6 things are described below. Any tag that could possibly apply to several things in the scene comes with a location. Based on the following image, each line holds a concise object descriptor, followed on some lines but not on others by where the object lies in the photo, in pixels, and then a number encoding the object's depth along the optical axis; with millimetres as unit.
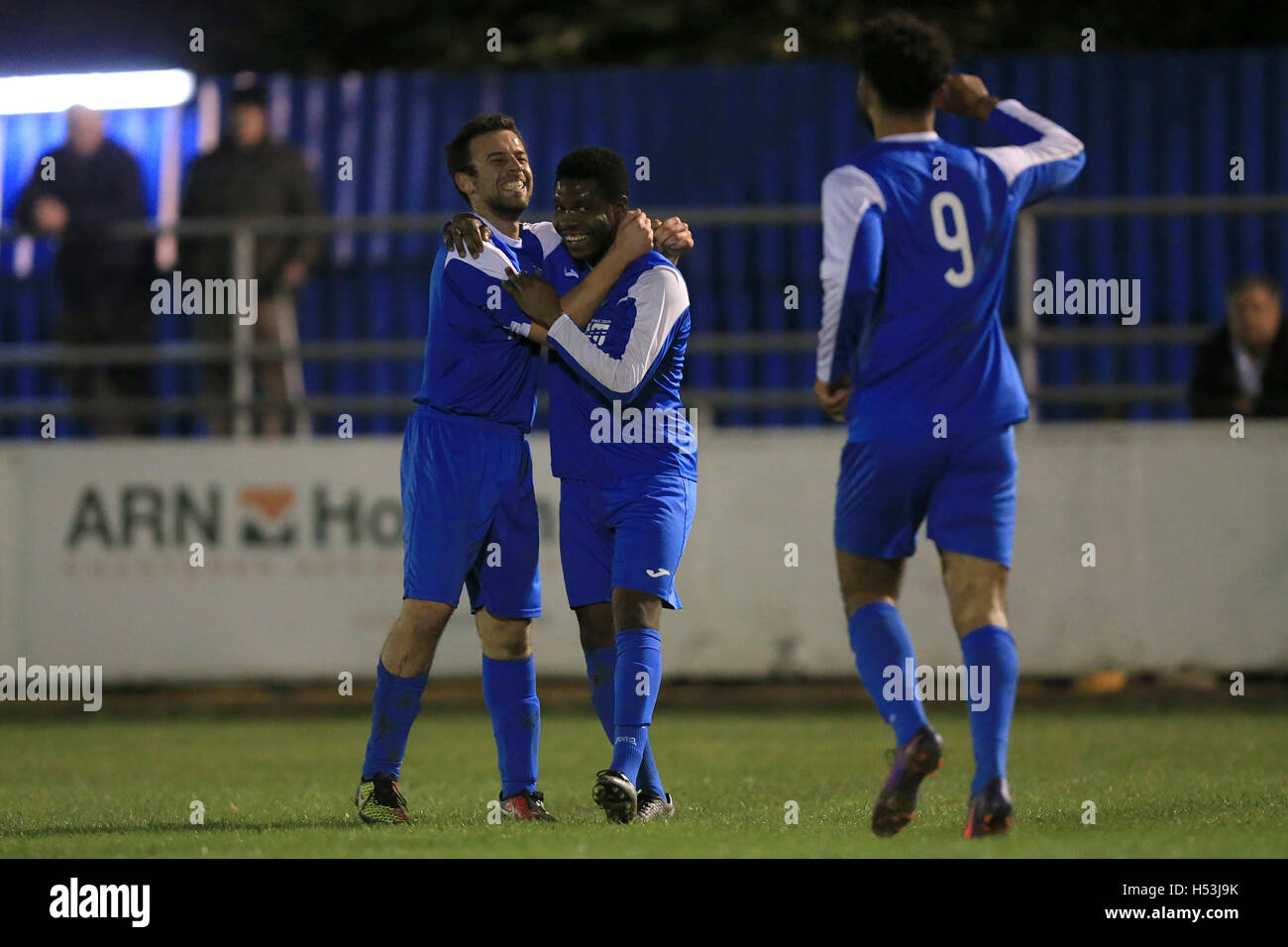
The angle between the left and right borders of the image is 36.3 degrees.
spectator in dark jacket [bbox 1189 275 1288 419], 11219
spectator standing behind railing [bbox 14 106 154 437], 12570
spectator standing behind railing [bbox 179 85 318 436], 12500
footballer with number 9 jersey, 5512
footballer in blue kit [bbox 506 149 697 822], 6527
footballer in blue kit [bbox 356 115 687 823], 6688
